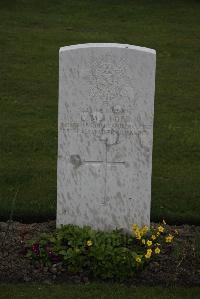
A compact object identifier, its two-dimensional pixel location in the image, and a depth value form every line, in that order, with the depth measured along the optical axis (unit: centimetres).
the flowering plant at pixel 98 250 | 572
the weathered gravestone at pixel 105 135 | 595
